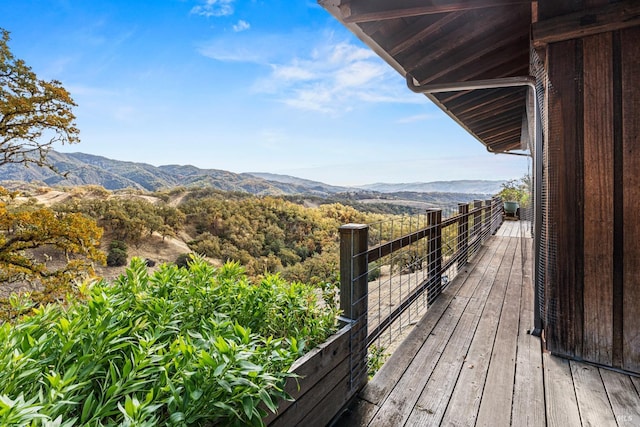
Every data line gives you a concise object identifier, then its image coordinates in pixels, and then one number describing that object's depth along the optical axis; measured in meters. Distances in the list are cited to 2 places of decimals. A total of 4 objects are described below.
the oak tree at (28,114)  6.26
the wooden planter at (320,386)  1.12
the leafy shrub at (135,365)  0.70
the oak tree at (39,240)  6.19
